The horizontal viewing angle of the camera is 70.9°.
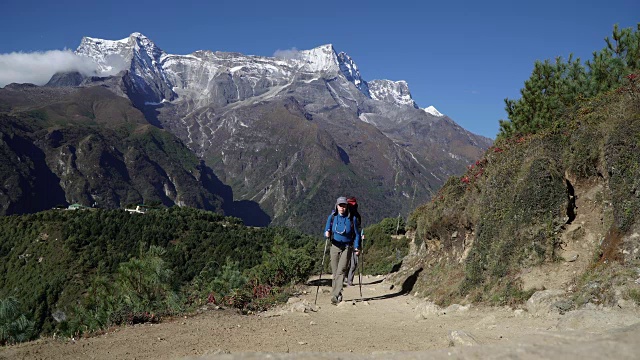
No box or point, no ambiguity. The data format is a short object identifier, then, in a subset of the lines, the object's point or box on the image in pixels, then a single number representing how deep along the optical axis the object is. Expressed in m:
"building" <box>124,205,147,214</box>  129.31
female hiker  11.76
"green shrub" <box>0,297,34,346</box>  9.14
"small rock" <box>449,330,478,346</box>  5.94
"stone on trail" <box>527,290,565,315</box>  8.04
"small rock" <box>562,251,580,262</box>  9.65
